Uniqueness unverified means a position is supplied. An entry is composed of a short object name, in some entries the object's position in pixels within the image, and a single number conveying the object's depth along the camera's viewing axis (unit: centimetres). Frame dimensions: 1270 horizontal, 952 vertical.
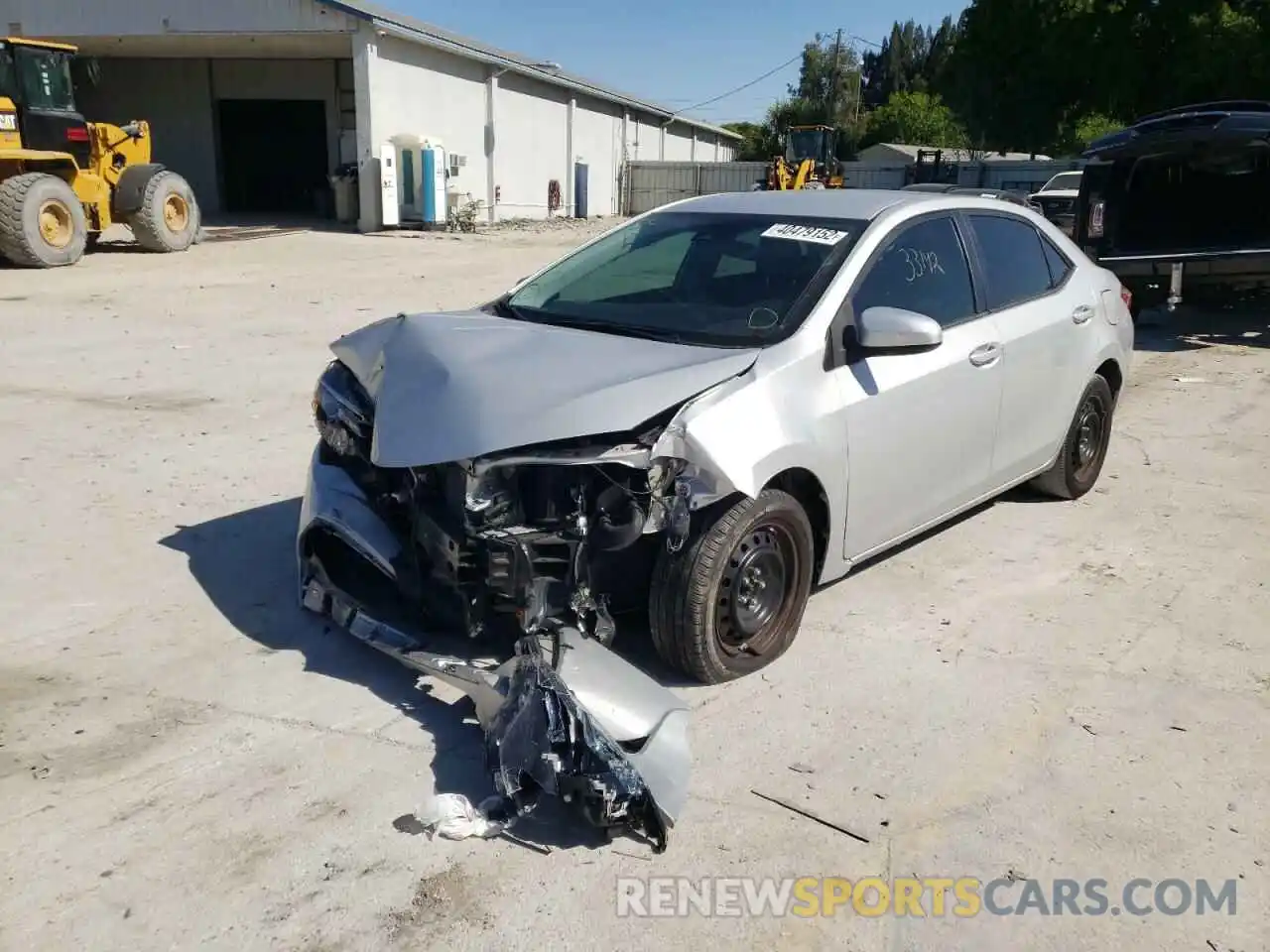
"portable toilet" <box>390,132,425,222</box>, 2577
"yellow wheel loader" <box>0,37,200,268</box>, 1545
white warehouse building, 2467
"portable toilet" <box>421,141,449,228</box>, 2588
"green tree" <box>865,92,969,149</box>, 7312
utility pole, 8550
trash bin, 2634
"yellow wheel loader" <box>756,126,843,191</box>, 3359
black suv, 1055
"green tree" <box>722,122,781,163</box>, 6297
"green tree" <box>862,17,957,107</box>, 10419
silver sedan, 344
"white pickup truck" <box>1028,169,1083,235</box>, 1909
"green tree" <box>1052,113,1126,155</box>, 4853
